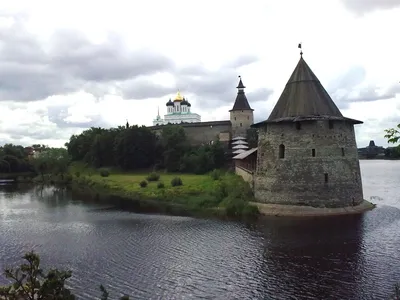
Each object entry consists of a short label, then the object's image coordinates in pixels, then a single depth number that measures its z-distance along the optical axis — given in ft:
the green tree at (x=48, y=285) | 27.63
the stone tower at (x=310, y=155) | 84.02
